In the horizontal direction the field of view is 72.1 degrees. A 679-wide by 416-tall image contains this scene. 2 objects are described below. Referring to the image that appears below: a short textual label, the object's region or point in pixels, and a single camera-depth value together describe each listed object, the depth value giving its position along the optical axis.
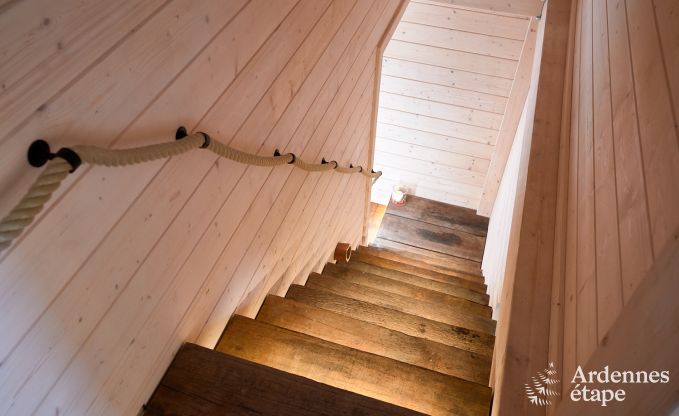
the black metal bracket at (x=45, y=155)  0.72
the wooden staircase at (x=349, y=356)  1.36
